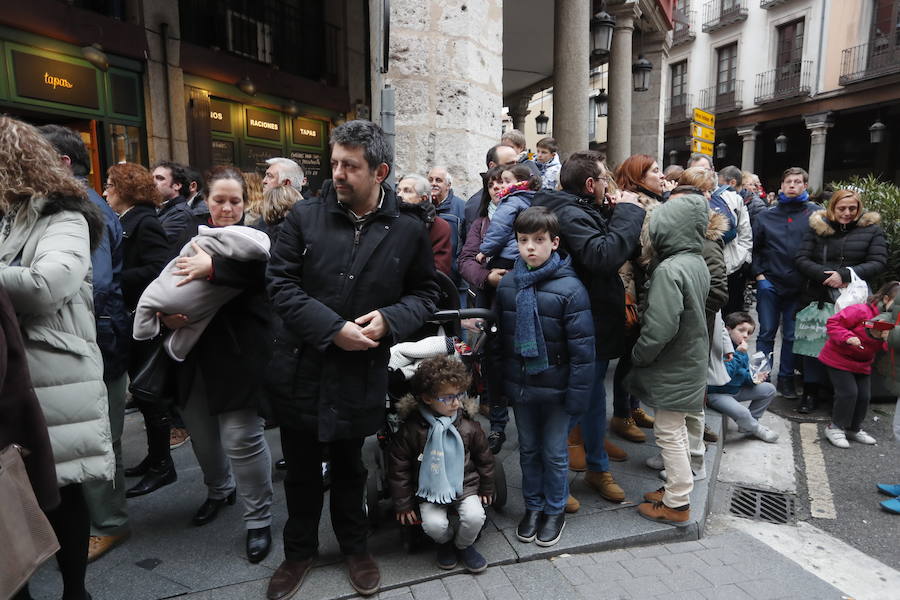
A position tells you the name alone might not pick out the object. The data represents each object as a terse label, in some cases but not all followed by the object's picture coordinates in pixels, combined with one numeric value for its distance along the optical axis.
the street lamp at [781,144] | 23.38
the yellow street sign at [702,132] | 10.07
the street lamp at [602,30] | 9.21
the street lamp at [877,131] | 19.16
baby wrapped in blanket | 2.59
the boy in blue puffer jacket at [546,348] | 2.94
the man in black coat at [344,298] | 2.38
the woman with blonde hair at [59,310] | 2.15
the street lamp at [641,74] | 11.90
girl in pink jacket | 4.70
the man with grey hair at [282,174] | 3.79
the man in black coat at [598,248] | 3.09
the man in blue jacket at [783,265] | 5.82
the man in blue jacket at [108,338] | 2.84
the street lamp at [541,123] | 19.36
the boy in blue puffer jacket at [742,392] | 4.62
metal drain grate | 3.68
